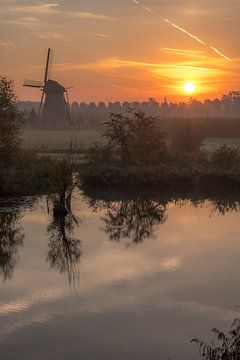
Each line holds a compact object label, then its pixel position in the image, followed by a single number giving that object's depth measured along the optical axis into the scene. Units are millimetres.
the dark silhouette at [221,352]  10555
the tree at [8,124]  37594
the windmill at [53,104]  112875
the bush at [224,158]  49438
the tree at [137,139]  47875
